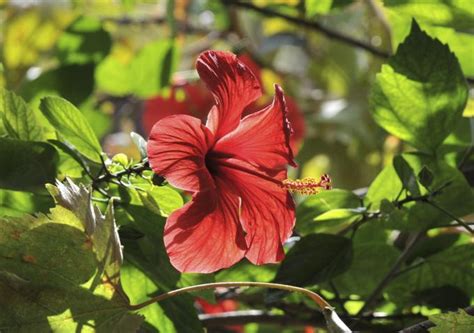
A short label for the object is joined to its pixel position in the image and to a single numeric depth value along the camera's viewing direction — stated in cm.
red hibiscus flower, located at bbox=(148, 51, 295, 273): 81
